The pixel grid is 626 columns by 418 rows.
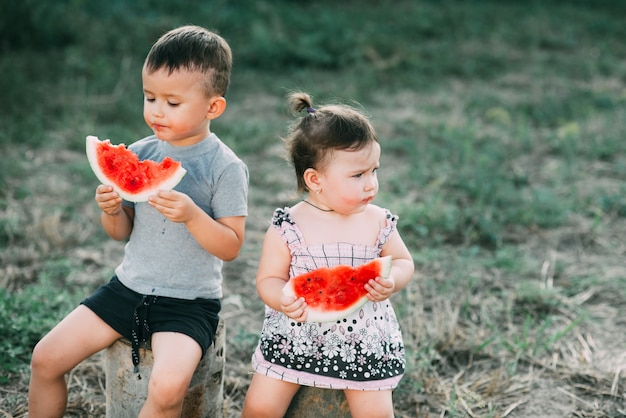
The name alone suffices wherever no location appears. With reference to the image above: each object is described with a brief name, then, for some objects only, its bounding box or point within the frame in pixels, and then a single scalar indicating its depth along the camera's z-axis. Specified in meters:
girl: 2.83
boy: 2.81
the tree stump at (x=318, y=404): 2.96
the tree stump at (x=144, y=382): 2.94
